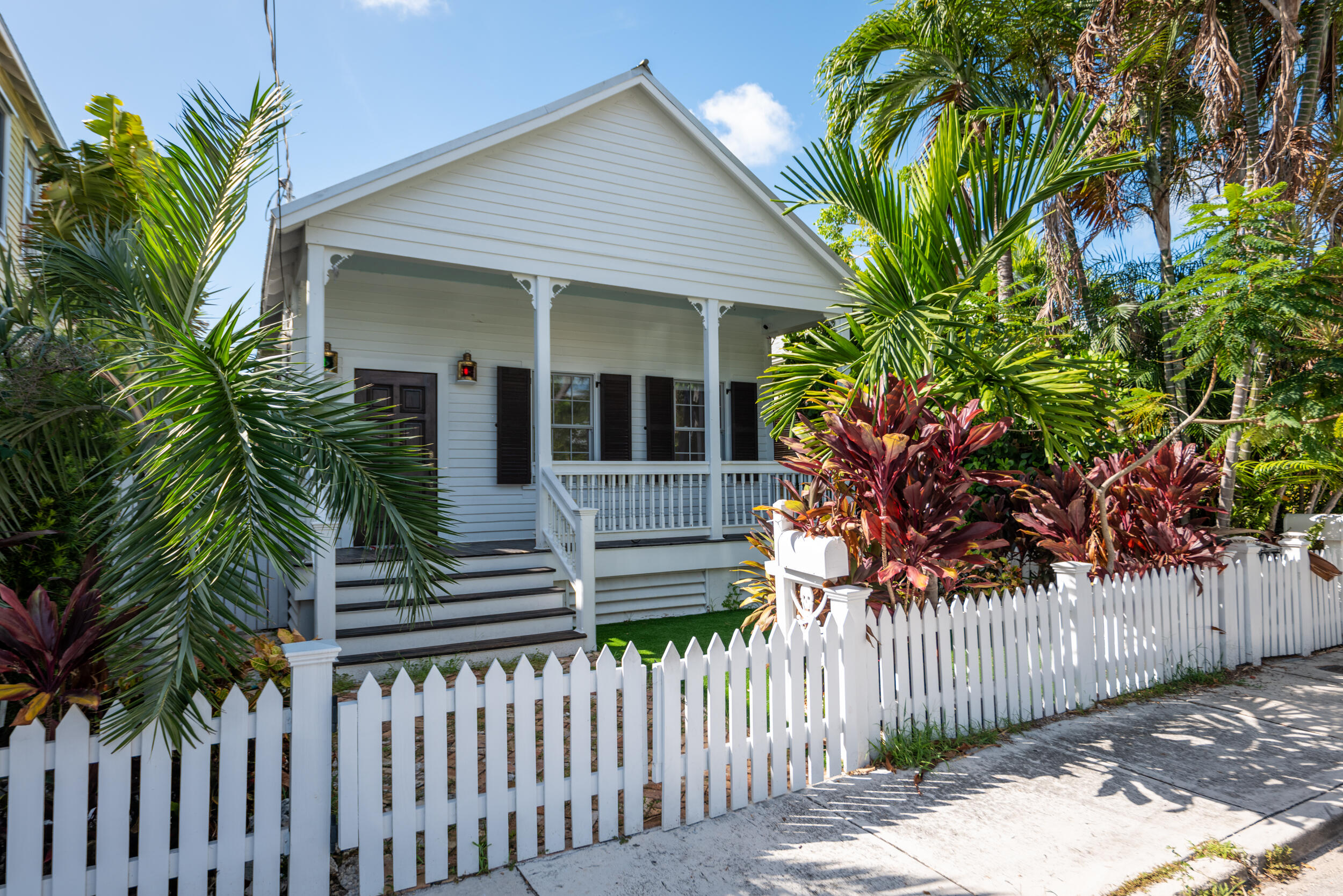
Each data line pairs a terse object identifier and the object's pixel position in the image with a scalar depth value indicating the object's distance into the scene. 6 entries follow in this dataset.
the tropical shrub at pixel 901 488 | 3.99
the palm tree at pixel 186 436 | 2.17
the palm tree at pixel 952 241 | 3.93
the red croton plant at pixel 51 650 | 2.31
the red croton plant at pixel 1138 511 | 5.07
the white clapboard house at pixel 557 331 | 6.59
